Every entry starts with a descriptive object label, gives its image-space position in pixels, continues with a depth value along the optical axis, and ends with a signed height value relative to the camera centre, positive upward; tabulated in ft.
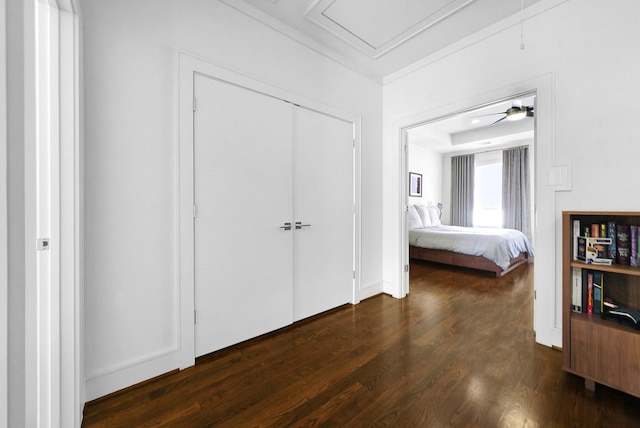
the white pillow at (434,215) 20.22 -0.20
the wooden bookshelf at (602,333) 4.63 -2.25
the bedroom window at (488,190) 20.95 +1.84
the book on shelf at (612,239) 5.29 -0.54
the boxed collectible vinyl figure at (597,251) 5.22 -0.77
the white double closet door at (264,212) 6.24 +0.01
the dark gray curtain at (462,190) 22.09 +1.95
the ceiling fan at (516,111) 10.36 +4.04
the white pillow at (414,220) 18.10 -0.53
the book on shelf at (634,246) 5.11 -0.65
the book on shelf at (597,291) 5.33 -1.60
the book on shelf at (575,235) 5.63 -0.49
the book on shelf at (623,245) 5.20 -0.65
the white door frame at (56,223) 3.86 -0.17
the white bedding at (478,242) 13.12 -1.61
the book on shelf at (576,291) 5.52 -1.67
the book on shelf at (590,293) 5.41 -1.67
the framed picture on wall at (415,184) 20.45 +2.26
